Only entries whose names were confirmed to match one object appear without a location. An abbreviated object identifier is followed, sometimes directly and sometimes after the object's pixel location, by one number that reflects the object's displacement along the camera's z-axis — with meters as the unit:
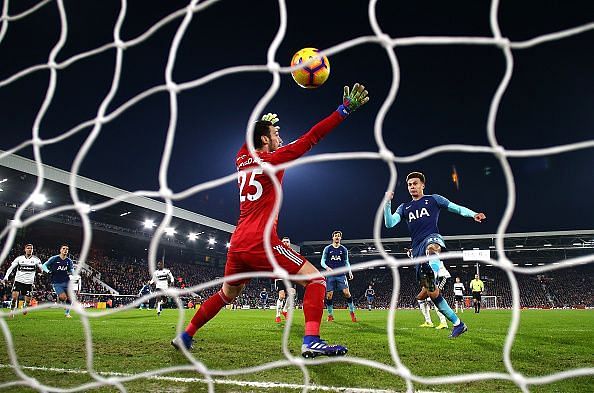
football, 4.21
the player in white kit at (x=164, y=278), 16.74
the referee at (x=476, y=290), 19.06
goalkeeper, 3.45
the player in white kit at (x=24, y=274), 12.62
